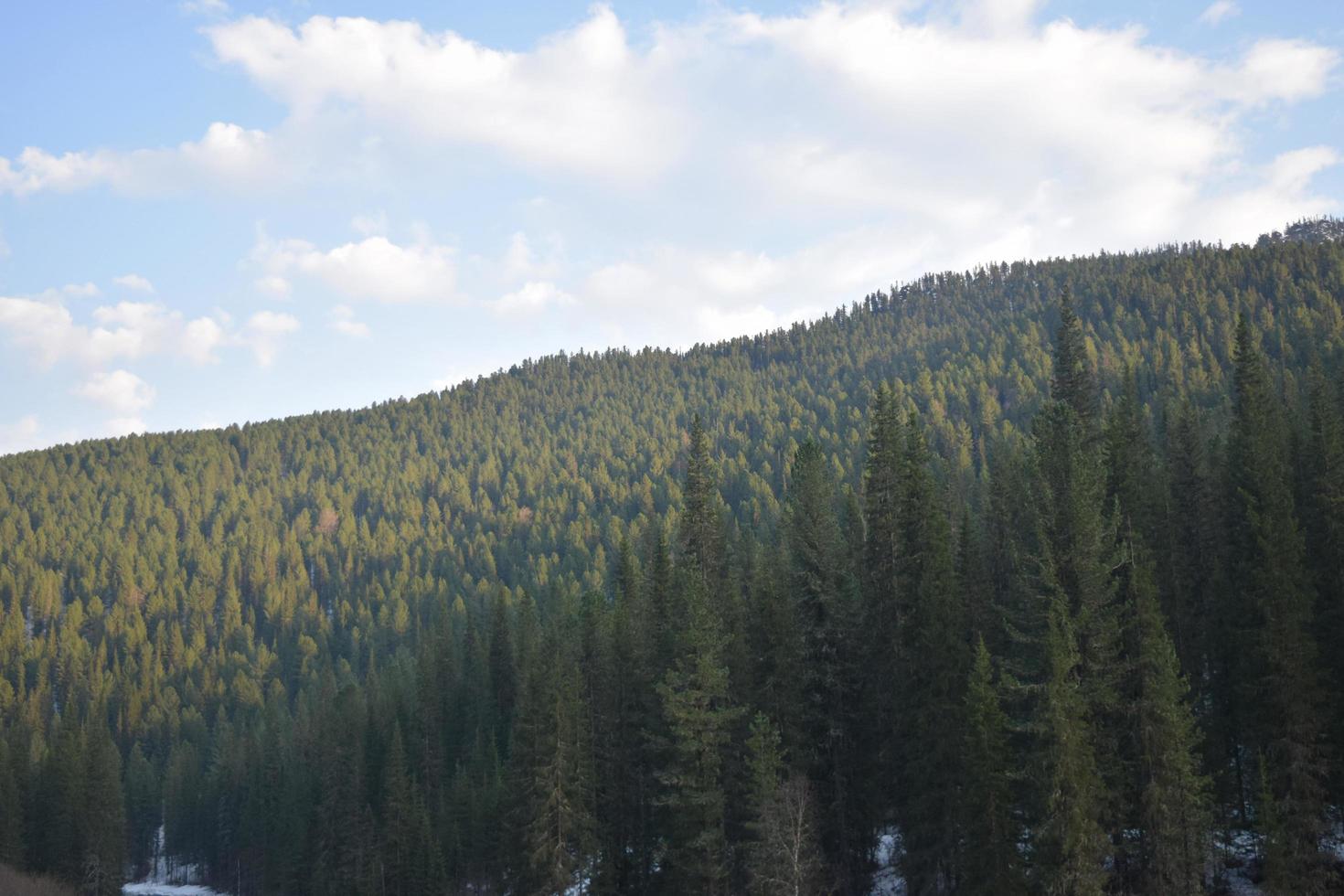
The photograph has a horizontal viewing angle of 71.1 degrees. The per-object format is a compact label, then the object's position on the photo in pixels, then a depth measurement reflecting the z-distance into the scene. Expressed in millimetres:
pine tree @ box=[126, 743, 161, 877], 117375
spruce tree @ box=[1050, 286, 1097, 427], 56031
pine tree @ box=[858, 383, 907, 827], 42062
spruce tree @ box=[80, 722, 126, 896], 81188
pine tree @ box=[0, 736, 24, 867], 79312
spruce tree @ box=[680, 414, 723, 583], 54281
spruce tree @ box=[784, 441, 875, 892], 42531
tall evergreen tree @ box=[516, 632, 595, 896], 46906
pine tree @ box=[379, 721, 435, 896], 64938
